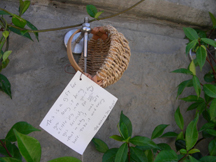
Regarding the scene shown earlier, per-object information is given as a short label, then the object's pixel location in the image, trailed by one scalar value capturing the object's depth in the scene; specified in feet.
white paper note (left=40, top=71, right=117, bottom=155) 1.88
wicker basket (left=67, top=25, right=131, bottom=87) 1.90
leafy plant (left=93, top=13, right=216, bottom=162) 1.95
